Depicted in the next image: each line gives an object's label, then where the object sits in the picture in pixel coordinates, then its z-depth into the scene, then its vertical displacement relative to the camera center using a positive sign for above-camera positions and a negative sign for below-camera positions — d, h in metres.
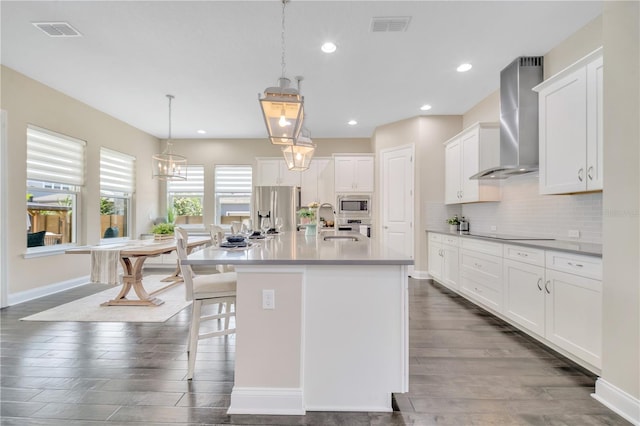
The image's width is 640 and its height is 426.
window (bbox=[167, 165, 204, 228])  6.93 +0.35
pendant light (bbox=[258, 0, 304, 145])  2.16 +0.75
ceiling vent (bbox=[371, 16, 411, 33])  2.68 +1.75
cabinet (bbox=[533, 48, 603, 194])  2.28 +0.73
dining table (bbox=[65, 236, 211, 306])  3.55 -0.76
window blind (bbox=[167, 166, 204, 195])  6.93 +0.69
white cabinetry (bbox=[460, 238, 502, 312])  3.20 -0.67
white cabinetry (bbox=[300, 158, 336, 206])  6.59 +0.70
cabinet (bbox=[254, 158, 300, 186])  6.59 +0.87
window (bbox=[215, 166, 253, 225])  6.91 +0.56
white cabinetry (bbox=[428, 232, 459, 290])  4.24 -0.68
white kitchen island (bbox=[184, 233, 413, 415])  1.74 -0.72
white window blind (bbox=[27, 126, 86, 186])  4.04 +0.80
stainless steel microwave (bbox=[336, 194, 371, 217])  6.17 +0.17
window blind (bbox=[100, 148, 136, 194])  5.38 +0.78
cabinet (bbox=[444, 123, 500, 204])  4.01 +0.78
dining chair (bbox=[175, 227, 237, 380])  2.07 -0.58
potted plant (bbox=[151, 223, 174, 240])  4.33 -0.28
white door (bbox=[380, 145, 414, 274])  5.48 +0.32
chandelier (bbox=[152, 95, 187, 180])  4.53 +0.71
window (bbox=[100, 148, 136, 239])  5.43 +0.40
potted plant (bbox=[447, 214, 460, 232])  4.96 -0.14
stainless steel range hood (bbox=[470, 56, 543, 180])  3.34 +1.15
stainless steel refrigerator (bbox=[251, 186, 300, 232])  6.38 +0.22
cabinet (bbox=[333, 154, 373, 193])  6.20 +0.85
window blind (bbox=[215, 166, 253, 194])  6.92 +0.79
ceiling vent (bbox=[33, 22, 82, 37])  2.77 +1.74
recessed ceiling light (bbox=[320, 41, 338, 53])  3.09 +1.75
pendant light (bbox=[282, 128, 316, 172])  3.51 +0.73
